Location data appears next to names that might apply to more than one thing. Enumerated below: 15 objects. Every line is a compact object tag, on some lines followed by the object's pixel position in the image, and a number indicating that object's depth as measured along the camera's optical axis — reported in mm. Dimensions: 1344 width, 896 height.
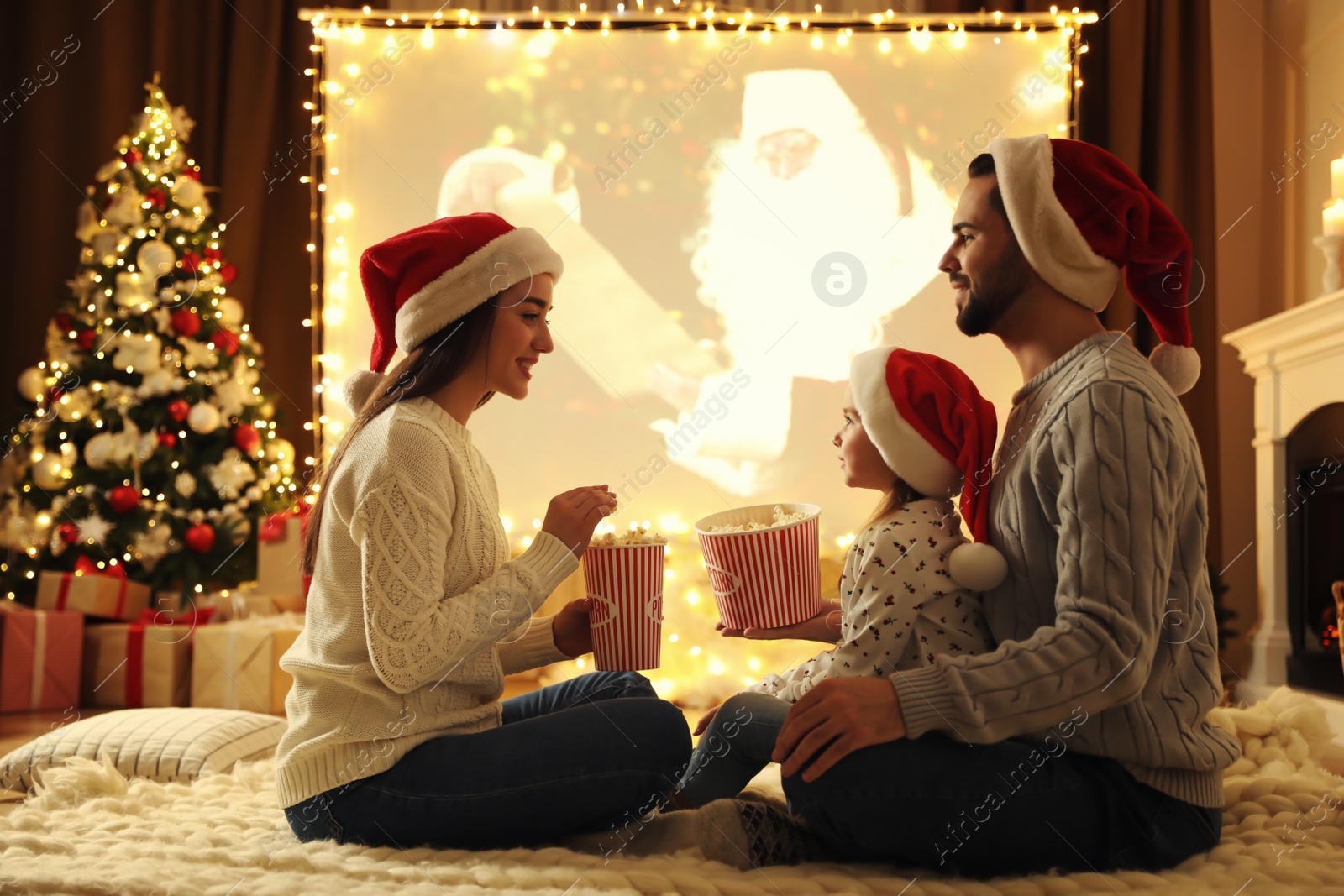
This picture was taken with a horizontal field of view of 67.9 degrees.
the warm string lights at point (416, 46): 3607
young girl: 1411
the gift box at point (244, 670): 3156
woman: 1367
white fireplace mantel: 3314
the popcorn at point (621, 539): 1571
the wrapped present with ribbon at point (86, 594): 3400
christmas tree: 3676
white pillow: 1970
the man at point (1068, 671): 1196
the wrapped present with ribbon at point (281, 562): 3539
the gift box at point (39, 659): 3188
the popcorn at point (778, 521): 1601
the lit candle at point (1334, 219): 3327
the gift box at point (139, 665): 3258
